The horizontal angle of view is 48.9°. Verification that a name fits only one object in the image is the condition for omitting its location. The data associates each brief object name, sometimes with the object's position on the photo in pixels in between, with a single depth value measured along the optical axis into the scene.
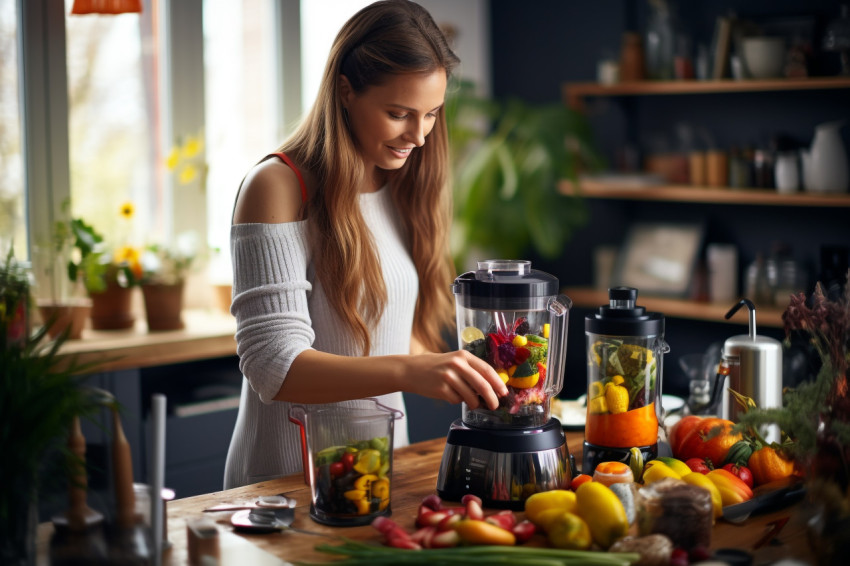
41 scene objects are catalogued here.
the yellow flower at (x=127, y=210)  3.15
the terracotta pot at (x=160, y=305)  3.08
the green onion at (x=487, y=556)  1.16
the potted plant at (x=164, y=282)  3.08
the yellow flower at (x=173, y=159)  3.43
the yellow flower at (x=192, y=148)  3.44
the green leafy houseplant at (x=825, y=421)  1.15
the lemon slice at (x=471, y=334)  1.59
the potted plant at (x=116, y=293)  3.05
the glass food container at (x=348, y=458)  1.35
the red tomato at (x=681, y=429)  1.67
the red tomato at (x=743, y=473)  1.52
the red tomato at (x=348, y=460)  1.34
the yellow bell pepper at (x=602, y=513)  1.24
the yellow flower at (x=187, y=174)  3.47
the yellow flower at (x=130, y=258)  3.09
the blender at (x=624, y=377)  1.56
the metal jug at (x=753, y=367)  1.79
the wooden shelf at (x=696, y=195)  3.42
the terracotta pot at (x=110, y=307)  3.05
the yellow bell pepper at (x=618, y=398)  1.57
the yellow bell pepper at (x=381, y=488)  1.38
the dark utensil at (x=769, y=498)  1.37
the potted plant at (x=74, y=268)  2.91
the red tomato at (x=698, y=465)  1.54
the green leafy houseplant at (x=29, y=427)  1.09
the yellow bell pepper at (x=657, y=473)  1.43
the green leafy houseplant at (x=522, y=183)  4.02
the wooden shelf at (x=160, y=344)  2.86
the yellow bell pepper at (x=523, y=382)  1.49
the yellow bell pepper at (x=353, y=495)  1.35
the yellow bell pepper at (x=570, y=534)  1.23
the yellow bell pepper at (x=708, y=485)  1.36
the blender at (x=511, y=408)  1.46
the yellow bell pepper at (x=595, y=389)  1.60
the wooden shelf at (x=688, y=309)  3.50
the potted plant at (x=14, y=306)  1.16
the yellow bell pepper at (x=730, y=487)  1.42
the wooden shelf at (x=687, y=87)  3.38
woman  1.54
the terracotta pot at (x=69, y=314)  2.87
